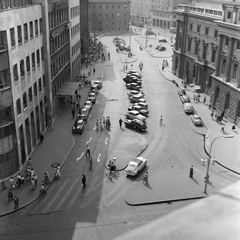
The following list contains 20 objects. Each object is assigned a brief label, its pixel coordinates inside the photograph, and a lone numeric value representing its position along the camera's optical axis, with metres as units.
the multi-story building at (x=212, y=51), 53.31
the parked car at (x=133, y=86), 72.15
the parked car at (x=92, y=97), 61.94
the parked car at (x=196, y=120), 51.67
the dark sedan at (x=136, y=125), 49.07
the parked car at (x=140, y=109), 55.54
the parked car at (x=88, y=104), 57.37
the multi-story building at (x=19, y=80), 32.31
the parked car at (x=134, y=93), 66.38
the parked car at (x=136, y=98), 62.51
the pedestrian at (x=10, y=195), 30.35
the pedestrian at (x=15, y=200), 29.17
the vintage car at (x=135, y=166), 35.47
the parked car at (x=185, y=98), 62.54
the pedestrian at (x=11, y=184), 32.47
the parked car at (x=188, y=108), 57.34
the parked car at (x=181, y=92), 66.99
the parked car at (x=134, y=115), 52.62
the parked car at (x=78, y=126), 47.41
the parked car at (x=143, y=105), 58.31
